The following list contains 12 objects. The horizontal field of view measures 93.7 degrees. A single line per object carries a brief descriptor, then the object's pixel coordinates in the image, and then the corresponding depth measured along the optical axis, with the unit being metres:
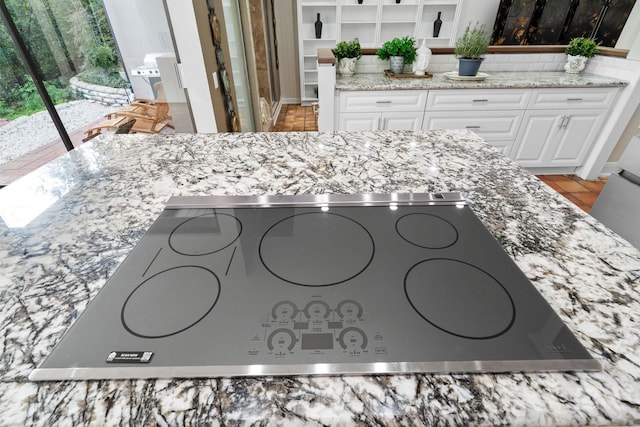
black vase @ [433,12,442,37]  4.68
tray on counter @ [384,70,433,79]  2.70
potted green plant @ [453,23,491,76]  2.55
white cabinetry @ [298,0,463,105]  4.58
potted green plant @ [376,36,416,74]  2.66
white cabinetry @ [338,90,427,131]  2.54
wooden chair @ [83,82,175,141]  3.10
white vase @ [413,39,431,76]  2.67
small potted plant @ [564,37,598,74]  2.67
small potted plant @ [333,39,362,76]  2.68
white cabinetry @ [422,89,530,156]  2.53
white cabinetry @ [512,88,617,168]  2.54
